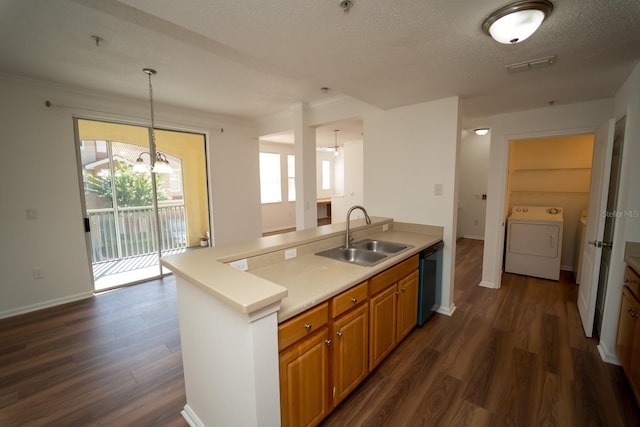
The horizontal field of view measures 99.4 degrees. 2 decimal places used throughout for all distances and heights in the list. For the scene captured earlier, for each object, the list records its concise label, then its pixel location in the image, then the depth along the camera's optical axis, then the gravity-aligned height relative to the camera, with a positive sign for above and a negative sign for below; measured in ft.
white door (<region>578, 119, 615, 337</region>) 7.85 -1.17
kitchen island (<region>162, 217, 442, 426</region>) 3.86 -1.97
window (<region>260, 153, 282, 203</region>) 25.11 +0.79
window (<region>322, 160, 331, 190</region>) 31.17 +1.27
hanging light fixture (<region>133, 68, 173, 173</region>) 9.04 +0.86
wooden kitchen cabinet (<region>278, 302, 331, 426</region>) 4.40 -3.14
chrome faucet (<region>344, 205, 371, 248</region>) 8.31 -1.63
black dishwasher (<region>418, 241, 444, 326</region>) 8.67 -3.24
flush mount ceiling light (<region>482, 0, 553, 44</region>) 4.37 +2.77
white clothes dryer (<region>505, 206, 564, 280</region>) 12.73 -2.85
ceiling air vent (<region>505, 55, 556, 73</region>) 6.36 +2.90
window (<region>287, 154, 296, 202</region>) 26.50 +0.81
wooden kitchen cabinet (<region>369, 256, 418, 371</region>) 6.53 -3.25
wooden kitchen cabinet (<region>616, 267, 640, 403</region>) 5.78 -3.40
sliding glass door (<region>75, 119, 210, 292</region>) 11.96 -0.42
